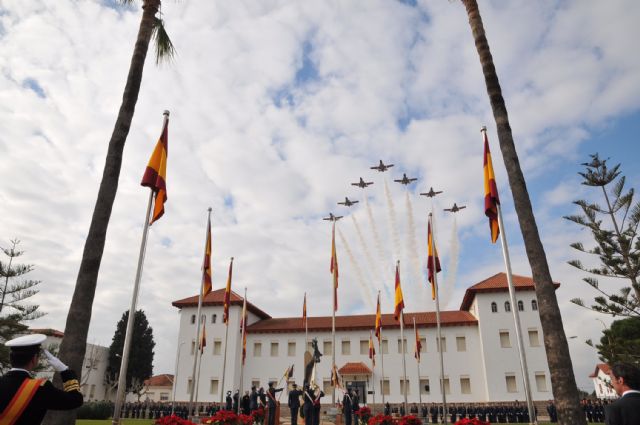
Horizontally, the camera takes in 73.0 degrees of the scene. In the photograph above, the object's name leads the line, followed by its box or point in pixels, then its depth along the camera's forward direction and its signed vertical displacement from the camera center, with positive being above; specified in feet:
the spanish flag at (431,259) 57.57 +15.87
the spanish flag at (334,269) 85.56 +21.51
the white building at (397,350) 131.54 +11.04
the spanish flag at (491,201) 34.81 +13.83
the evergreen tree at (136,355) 169.99 +11.53
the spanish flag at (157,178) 34.53 +15.49
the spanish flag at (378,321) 95.25 +13.13
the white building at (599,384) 230.27 +1.38
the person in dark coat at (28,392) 11.21 -0.17
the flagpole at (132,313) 27.28 +4.66
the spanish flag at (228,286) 80.64 +17.20
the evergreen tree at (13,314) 92.79 +15.12
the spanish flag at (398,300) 76.53 +14.13
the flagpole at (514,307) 28.37 +5.34
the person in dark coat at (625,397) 12.83 -0.30
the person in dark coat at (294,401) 52.08 -1.73
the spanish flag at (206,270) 57.06 +14.19
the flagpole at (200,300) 53.39 +9.90
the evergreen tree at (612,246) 74.59 +22.91
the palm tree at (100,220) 24.08 +9.74
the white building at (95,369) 158.98 +5.90
